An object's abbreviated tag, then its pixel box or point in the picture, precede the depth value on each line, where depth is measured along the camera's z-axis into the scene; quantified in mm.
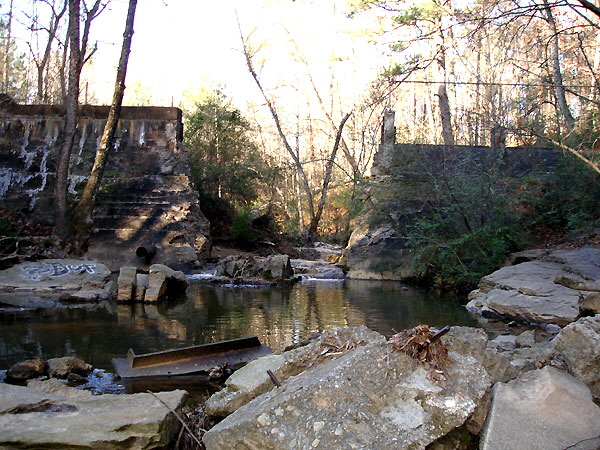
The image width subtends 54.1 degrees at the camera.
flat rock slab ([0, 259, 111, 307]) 10516
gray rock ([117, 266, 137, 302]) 10688
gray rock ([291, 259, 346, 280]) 16655
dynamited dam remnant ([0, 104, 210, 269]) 16562
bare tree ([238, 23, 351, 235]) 26250
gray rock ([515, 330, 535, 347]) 5590
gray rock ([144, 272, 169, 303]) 10945
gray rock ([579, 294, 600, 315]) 8680
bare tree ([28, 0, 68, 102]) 24578
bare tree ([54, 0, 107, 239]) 14016
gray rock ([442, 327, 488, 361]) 3742
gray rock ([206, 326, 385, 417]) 3645
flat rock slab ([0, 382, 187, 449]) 2984
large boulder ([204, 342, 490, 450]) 2799
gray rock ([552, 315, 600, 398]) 3557
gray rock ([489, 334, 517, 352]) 5234
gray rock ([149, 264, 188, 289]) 11773
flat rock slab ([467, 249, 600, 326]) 8961
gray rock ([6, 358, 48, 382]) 5102
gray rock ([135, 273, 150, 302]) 10945
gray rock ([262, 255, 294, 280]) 14609
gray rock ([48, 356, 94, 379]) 5262
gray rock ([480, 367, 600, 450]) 2895
